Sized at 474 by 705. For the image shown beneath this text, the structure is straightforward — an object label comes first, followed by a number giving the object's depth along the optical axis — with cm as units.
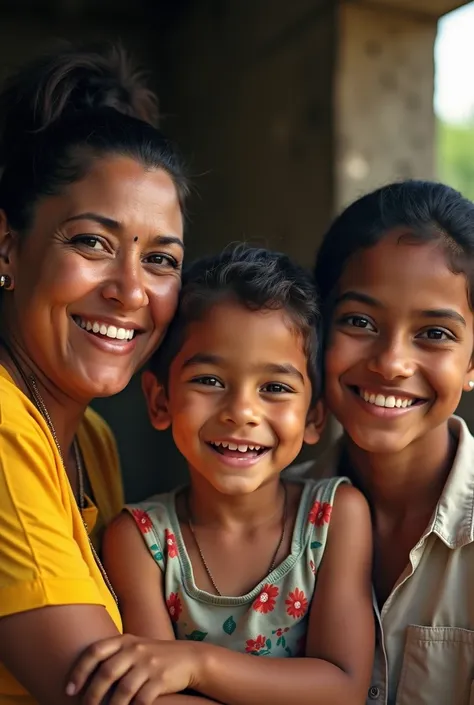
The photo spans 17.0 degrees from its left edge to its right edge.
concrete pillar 162
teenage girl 120
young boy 118
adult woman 108
